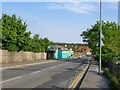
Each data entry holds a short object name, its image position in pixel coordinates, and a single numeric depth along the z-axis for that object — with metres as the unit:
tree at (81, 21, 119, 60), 19.67
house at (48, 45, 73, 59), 60.52
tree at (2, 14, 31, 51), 26.21
